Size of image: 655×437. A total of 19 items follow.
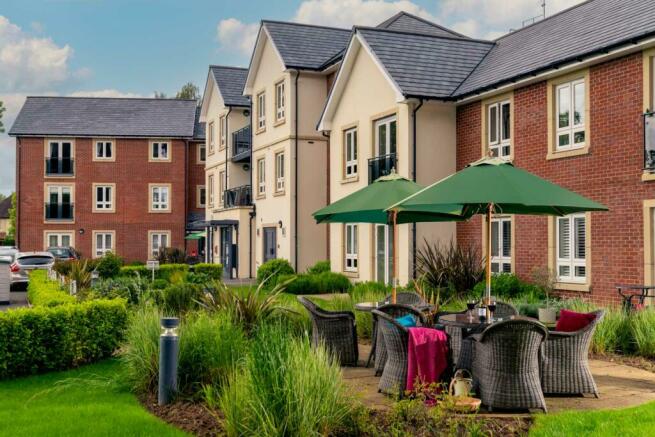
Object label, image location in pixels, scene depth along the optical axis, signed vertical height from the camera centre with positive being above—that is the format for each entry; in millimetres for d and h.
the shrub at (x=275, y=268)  26156 -1162
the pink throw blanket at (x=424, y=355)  7750 -1271
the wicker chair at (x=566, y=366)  7961 -1410
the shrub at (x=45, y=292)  12352 -1124
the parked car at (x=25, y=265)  25688 -1036
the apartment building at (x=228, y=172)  33562 +3349
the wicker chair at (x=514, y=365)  7238 -1297
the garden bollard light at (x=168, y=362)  7875 -1365
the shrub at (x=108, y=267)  27672 -1193
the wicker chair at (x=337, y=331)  9664 -1265
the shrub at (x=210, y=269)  29622 -1346
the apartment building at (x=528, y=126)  14922 +2760
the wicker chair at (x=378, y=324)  9117 -1093
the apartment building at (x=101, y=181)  44875 +3367
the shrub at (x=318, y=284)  22438 -1499
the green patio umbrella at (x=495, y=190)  7961 +510
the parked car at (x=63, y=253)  36812 -862
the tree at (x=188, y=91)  75000 +14825
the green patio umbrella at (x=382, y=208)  10945 +426
